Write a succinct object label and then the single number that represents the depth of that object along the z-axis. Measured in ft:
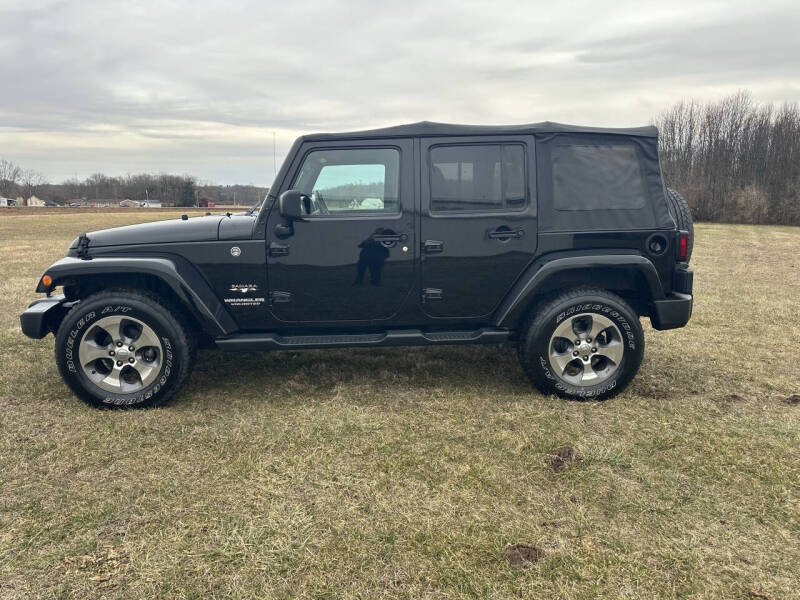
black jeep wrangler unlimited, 12.07
